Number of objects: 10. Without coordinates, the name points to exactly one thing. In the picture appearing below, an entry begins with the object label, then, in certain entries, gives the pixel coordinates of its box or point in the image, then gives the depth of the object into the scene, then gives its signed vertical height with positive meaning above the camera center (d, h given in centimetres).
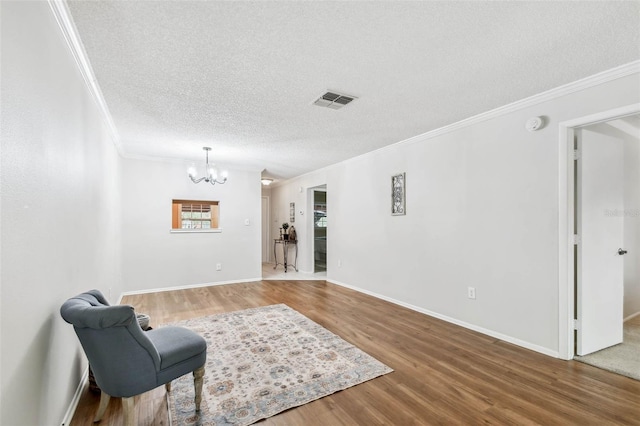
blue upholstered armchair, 147 -81
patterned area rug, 195 -134
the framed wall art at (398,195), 429 +23
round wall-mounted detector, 272 +82
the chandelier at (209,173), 467 +63
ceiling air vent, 272 +108
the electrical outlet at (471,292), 330 -95
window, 596 -9
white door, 262 -30
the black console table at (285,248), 717 -96
